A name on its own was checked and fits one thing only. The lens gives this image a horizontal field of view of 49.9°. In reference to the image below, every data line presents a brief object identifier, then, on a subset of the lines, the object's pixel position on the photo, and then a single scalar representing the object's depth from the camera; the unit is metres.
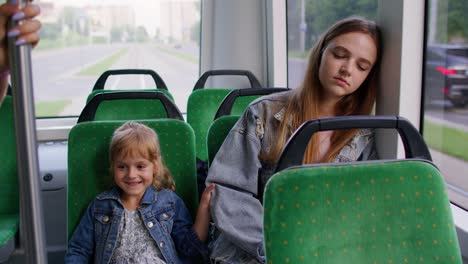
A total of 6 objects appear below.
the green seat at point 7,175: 2.49
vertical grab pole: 0.62
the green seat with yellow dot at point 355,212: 1.19
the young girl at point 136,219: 1.80
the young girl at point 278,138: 1.68
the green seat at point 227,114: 2.03
